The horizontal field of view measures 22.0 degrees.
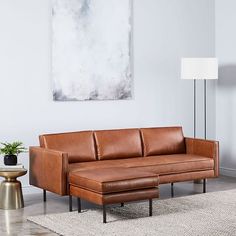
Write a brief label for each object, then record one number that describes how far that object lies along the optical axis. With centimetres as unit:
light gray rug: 508
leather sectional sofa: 606
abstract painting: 701
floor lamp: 732
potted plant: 609
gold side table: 599
